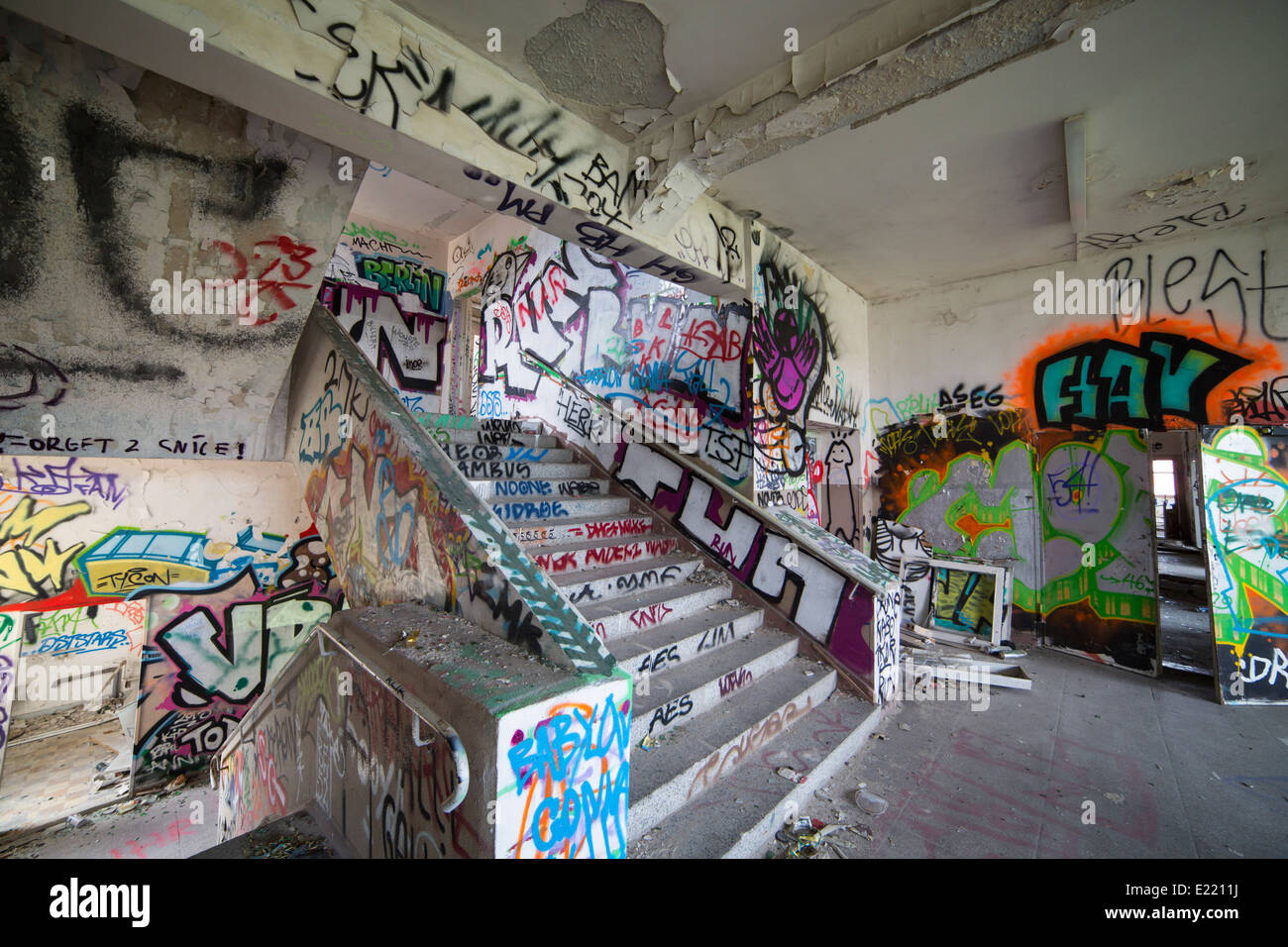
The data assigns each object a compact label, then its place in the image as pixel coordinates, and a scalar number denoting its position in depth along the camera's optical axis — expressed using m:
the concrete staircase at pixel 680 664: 2.76
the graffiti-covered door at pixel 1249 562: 4.58
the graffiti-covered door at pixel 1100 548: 5.30
